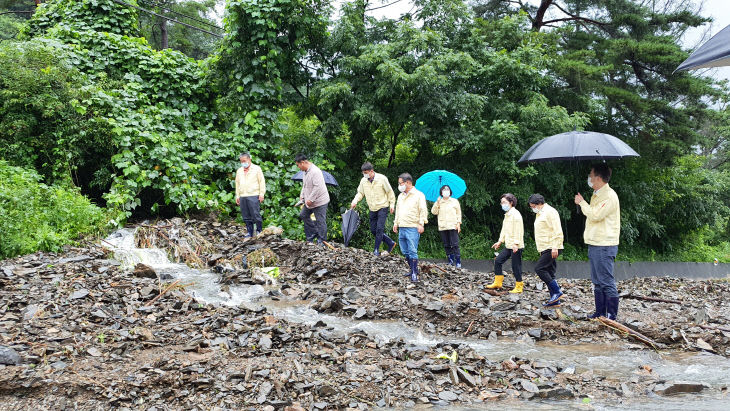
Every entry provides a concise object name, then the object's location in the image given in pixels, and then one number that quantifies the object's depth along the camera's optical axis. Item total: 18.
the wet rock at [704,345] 5.77
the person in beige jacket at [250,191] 10.88
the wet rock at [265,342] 5.09
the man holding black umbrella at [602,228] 6.17
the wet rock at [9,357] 4.45
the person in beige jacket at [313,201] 10.51
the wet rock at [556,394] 4.39
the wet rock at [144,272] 7.98
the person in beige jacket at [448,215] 10.82
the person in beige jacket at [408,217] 8.57
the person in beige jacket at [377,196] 10.51
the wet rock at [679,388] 4.47
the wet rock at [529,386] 4.45
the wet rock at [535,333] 6.29
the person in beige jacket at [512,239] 8.27
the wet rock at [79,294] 6.45
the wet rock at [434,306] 7.02
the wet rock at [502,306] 7.21
